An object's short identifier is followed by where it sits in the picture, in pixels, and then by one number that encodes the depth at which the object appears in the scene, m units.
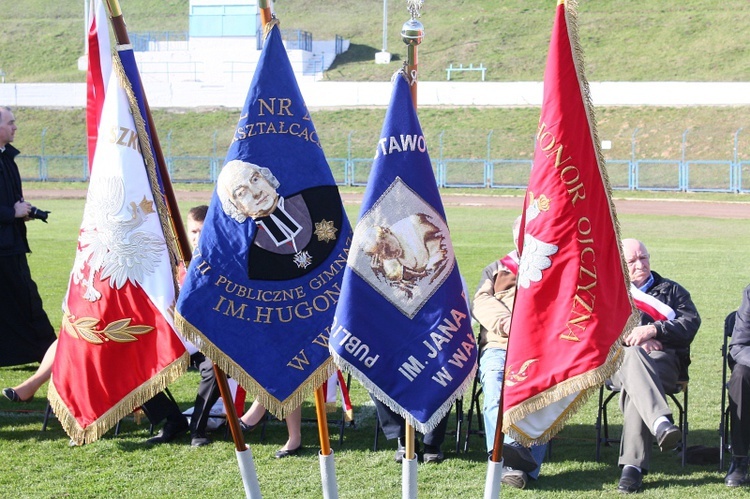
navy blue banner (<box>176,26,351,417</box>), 4.44
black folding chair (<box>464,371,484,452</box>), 6.82
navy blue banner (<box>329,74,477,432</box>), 4.29
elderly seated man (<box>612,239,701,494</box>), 6.05
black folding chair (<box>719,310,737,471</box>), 6.36
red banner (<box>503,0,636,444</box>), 4.20
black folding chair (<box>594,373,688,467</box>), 6.53
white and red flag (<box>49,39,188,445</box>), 4.84
